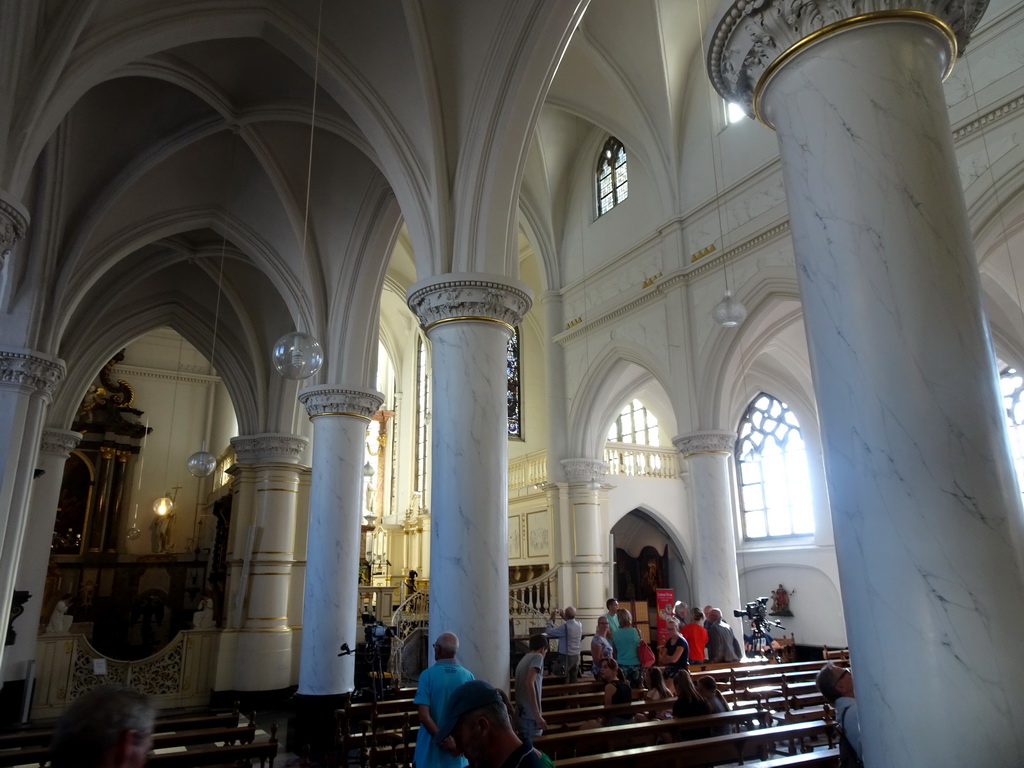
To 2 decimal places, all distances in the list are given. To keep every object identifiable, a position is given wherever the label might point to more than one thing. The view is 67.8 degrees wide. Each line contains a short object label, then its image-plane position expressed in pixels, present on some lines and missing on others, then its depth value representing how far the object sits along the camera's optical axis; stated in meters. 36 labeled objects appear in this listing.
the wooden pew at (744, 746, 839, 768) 4.59
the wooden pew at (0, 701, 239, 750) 6.21
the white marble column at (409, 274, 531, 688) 6.24
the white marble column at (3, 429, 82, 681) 12.45
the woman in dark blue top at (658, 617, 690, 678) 7.89
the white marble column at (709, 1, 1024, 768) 2.73
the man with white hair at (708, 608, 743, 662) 10.52
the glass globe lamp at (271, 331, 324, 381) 7.16
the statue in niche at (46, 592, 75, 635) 13.38
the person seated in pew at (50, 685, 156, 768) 1.77
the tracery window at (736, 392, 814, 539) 19.39
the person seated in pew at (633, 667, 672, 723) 7.19
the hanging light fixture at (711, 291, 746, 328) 10.16
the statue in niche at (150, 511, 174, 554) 21.80
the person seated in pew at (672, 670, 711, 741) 6.13
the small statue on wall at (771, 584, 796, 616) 18.75
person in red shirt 9.81
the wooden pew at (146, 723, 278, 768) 5.36
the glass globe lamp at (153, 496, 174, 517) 19.48
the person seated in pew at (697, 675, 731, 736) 6.42
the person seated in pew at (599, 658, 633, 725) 6.79
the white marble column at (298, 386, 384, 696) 9.54
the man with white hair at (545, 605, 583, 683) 9.79
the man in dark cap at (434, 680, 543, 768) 2.17
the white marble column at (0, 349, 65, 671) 9.30
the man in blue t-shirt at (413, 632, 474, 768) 4.11
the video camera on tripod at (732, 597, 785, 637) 11.18
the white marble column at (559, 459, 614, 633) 15.79
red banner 15.44
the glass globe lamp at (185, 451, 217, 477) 12.58
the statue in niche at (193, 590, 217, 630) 14.41
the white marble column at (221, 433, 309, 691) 13.55
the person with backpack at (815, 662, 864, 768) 3.83
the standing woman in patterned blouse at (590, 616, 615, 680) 7.87
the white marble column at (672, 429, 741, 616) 12.64
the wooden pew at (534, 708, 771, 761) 5.44
